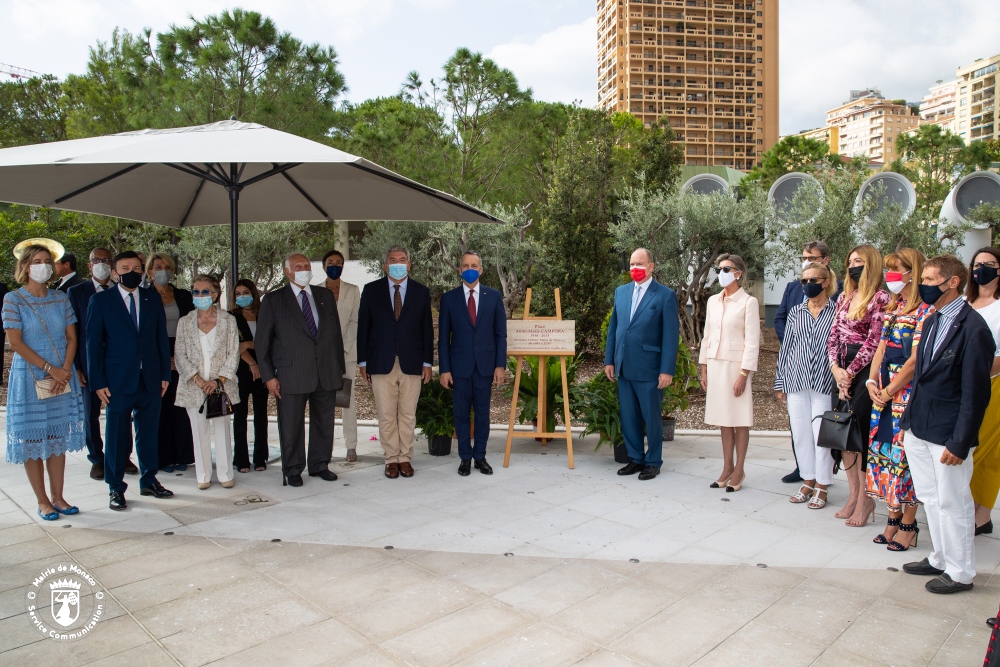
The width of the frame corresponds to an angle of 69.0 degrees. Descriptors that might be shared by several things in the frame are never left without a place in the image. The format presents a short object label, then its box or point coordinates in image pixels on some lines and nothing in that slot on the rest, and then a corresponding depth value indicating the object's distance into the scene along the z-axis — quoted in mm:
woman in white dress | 5625
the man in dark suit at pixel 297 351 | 5883
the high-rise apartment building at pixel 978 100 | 135375
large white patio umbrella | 4414
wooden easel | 6508
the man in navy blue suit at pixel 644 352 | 6008
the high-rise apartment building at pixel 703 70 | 108625
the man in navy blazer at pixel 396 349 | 6188
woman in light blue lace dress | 4852
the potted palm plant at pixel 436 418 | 6918
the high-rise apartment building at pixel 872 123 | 168375
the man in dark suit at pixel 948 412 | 3699
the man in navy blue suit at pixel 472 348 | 6305
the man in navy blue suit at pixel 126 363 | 5242
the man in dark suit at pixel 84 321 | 6008
